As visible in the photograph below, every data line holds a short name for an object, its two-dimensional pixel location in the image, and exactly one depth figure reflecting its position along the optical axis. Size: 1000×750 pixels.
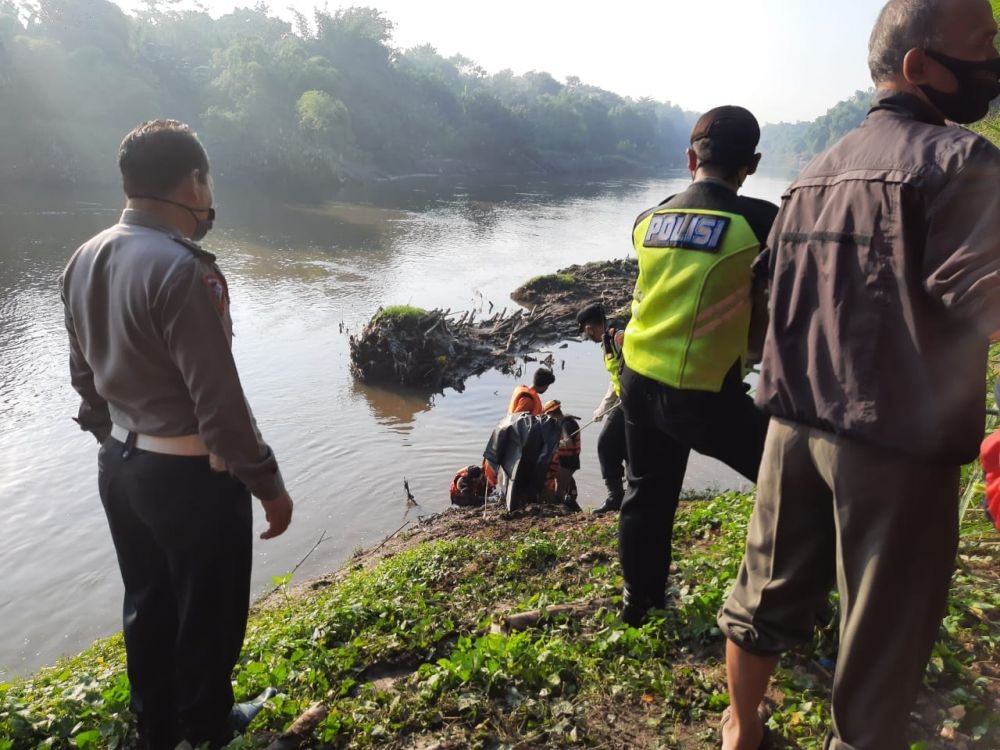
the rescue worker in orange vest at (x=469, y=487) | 8.35
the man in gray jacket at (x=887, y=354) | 1.54
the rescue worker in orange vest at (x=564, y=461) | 7.41
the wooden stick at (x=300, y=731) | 2.64
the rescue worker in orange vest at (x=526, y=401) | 7.10
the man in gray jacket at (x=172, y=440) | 2.31
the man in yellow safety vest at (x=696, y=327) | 2.58
